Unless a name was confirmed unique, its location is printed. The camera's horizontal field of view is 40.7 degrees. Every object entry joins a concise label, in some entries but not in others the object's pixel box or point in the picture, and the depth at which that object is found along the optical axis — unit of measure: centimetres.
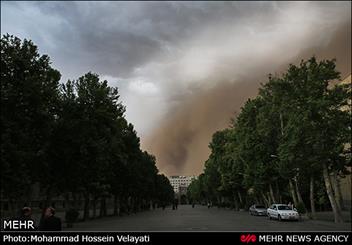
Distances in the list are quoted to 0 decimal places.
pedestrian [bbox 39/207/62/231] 1035
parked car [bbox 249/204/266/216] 6243
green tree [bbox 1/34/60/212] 3241
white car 4468
